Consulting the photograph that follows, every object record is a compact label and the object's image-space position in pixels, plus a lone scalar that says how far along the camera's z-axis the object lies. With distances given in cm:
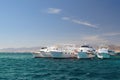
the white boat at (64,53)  4920
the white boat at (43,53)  5094
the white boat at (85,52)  5032
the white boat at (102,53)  5422
